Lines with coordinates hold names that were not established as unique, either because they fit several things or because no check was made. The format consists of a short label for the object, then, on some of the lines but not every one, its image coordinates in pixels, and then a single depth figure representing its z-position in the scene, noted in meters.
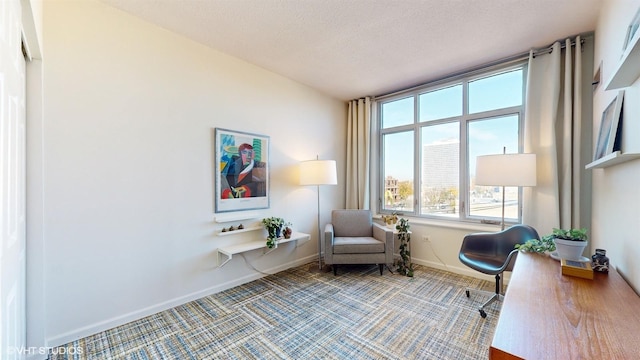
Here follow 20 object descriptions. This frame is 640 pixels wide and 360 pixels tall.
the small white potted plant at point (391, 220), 3.74
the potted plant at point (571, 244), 1.55
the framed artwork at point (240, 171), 2.79
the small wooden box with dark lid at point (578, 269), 1.37
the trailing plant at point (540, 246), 1.81
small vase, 1.43
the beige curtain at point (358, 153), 4.17
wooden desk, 0.80
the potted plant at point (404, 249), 3.34
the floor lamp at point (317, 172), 3.36
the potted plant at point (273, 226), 3.04
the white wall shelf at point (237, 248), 2.70
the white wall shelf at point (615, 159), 1.19
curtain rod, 2.56
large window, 3.09
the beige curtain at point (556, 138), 2.52
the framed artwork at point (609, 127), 1.51
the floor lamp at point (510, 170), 2.44
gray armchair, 3.23
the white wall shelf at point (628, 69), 1.00
